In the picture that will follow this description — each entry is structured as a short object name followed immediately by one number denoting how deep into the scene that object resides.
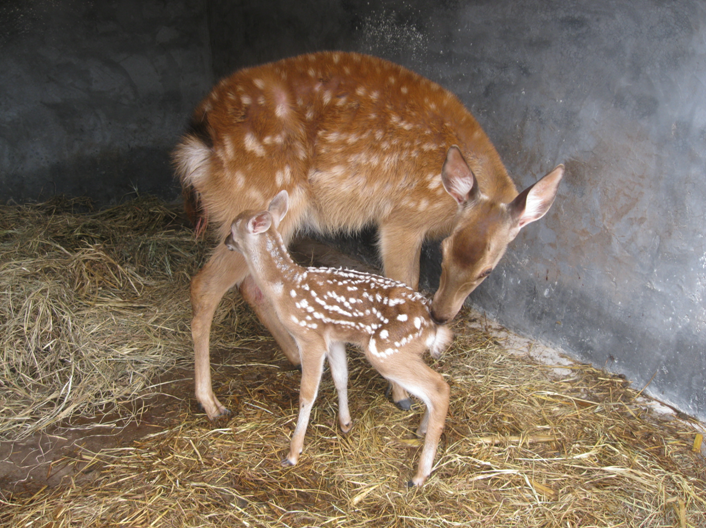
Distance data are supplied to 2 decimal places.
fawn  2.68
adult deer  3.34
